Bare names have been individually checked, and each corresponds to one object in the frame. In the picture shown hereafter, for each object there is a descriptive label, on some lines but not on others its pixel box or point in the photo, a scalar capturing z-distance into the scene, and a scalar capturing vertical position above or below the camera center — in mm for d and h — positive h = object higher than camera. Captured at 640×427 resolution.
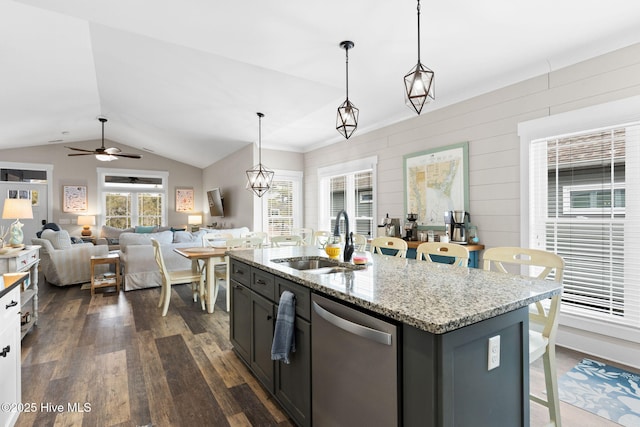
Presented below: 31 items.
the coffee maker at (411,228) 4340 -217
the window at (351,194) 5518 +343
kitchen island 1099 -461
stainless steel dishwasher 1233 -668
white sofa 5176 -700
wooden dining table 3932 -623
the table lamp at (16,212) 3420 +15
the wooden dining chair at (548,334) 1710 -690
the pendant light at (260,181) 5535 +561
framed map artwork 3902 +378
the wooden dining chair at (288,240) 4280 -367
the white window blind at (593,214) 2717 -27
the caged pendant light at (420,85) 2006 +790
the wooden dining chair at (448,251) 2400 -301
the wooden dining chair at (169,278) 3949 -830
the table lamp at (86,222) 8828 -233
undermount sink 2189 -386
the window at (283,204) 6984 +189
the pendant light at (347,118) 2691 +787
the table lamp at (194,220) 10016 -216
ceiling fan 6695 +1259
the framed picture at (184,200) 10398 +422
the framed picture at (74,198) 8953 +434
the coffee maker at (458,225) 3713 -153
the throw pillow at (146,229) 9108 -447
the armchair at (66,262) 5367 -818
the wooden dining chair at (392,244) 2962 -302
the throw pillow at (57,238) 5477 -415
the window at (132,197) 9593 +495
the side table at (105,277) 4984 -1018
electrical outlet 1239 -545
